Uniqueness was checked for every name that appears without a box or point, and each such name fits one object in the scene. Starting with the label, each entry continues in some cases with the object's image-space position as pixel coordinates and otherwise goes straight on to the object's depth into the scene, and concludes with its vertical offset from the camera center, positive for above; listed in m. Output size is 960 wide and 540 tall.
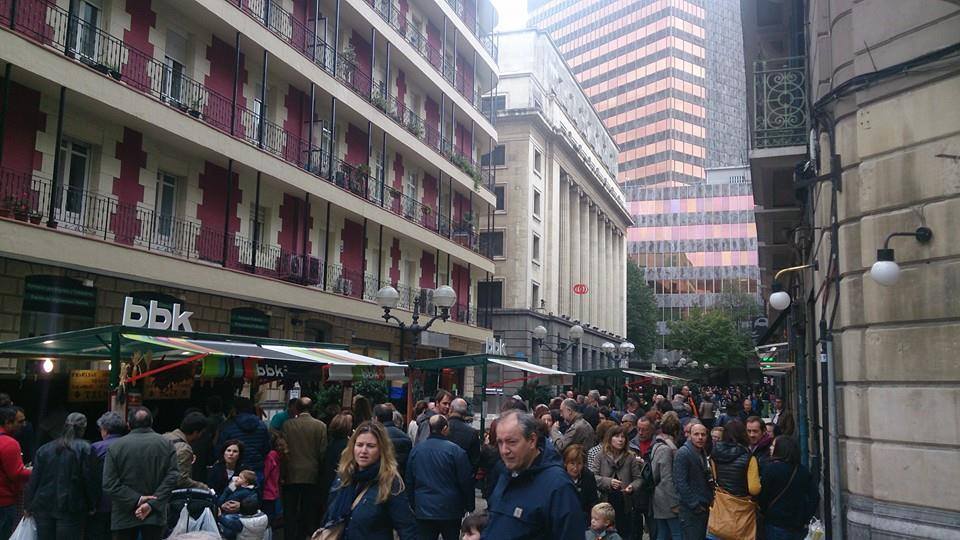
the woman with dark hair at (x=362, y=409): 10.33 -0.52
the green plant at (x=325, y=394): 16.41 -0.54
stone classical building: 45.94 +10.49
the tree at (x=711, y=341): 68.56 +2.99
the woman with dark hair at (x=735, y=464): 7.98 -0.86
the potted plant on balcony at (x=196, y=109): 18.98 +5.98
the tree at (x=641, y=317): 81.31 +5.80
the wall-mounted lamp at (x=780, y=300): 13.01 +1.25
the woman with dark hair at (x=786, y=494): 7.91 -1.12
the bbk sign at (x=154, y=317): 16.42 +0.97
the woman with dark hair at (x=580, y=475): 7.86 -0.99
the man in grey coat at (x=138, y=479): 7.59 -1.09
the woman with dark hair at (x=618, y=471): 9.33 -1.12
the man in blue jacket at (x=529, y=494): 4.04 -0.62
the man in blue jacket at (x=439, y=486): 7.12 -1.02
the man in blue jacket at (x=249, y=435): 8.98 -0.77
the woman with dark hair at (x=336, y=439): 9.55 -0.84
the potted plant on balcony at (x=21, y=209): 14.36 +2.66
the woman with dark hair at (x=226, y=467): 8.52 -1.08
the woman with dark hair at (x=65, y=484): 7.73 -1.18
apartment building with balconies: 15.29 +5.08
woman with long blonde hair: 5.17 -0.81
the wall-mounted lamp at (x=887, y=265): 7.86 +1.11
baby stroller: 7.23 -1.35
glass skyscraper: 116.94 +43.38
